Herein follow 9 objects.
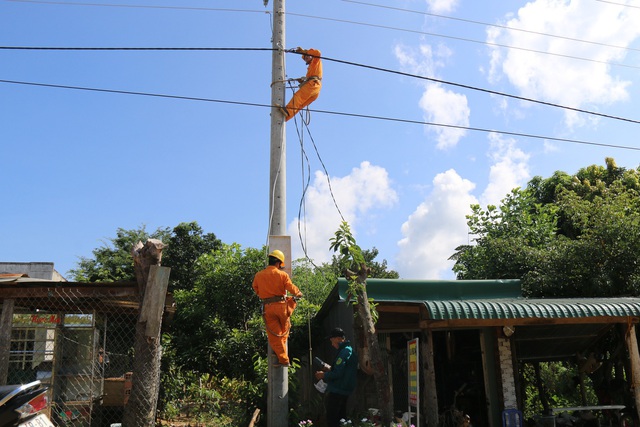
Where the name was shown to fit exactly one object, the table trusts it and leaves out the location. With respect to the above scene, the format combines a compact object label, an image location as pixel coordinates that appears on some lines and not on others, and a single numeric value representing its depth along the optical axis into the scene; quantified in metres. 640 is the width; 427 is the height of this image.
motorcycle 4.48
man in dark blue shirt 7.82
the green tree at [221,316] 12.12
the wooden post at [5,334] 6.10
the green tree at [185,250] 23.94
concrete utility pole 6.95
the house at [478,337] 8.55
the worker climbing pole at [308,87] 8.45
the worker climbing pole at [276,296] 7.09
